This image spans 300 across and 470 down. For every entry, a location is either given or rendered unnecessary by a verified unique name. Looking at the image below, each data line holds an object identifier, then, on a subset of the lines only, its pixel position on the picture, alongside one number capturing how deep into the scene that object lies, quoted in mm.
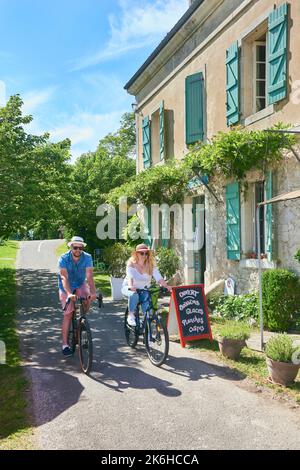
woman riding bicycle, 6387
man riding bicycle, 5952
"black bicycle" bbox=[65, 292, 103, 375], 5551
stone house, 8047
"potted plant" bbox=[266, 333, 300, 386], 4988
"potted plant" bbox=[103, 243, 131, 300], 11578
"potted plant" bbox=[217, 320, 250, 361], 6074
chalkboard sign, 6906
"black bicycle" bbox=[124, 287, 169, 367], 5836
